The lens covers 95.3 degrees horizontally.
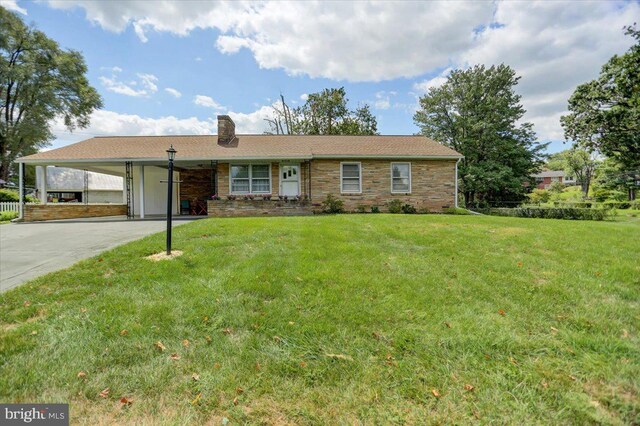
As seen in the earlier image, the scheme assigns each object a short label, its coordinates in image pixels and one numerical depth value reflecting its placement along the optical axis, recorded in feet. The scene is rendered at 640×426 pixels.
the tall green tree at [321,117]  107.04
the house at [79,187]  98.37
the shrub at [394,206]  48.67
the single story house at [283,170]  45.80
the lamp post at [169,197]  17.78
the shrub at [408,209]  49.03
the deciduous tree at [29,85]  80.53
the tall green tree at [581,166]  140.87
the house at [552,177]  253.65
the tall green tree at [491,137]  81.51
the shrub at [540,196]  108.34
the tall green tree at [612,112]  58.75
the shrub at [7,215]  46.38
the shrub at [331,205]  48.52
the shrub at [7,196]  55.93
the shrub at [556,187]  152.19
